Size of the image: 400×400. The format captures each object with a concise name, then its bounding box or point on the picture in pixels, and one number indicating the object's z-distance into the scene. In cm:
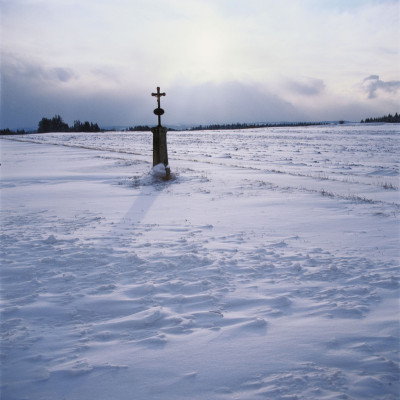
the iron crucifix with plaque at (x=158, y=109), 1255
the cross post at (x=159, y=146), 1230
